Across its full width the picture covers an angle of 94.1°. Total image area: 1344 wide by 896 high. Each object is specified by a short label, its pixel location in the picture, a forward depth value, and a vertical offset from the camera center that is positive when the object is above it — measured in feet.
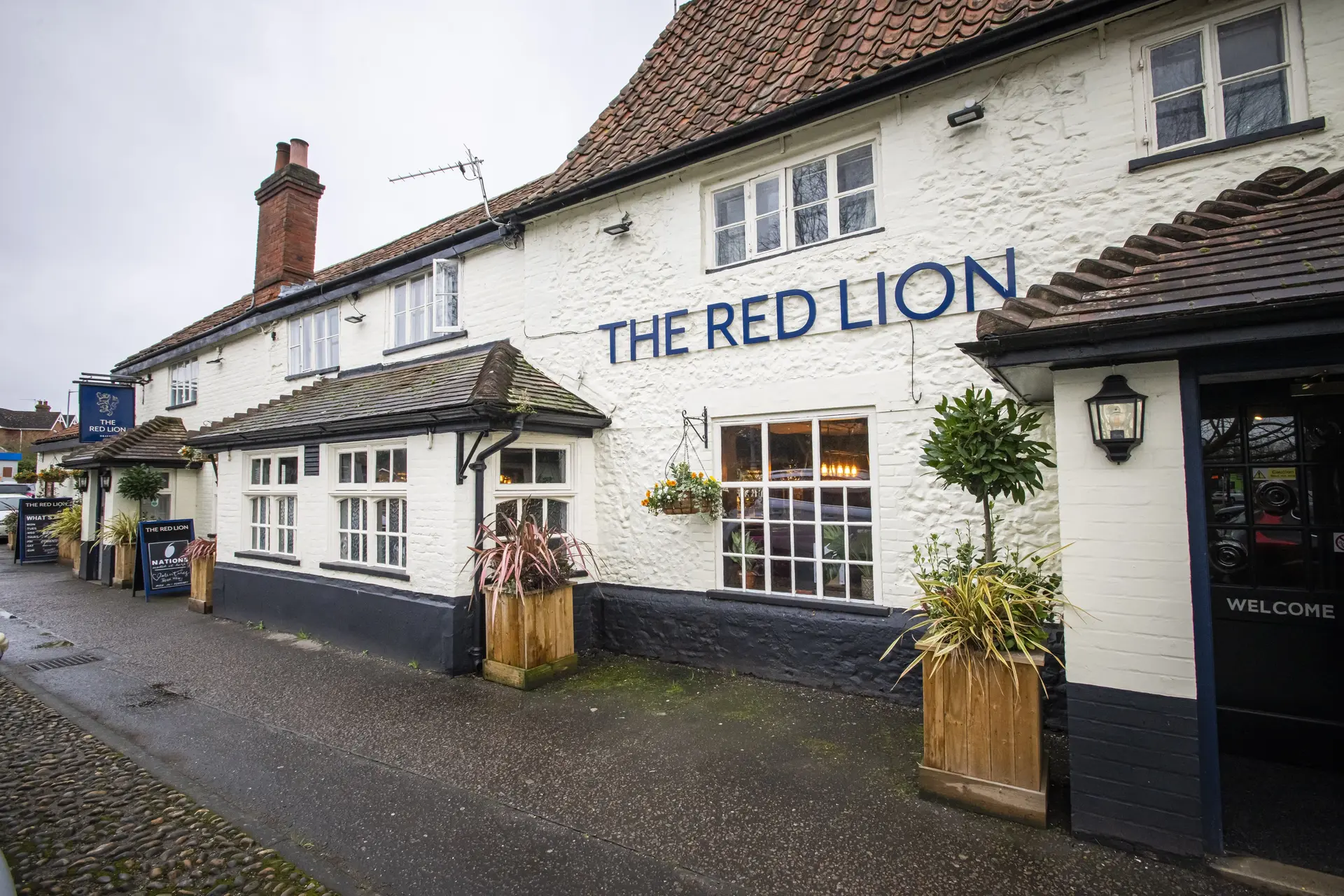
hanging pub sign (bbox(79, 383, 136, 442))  50.39 +6.48
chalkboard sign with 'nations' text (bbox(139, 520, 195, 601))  38.19 -4.28
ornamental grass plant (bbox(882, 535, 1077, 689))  12.51 -3.04
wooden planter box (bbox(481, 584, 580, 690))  20.85 -5.46
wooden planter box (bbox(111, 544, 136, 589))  41.98 -5.26
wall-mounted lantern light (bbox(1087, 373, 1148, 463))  11.31 +0.81
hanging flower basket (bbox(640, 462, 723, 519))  21.13 -0.74
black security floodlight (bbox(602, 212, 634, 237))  24.57 +9.75
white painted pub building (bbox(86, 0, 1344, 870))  11.37 +2.76
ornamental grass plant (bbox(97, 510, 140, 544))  42.19 -2.82
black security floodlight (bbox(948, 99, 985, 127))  17.70 +10.00
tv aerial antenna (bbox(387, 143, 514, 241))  31.01 +15.51
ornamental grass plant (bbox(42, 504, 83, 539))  52.70 -2.90
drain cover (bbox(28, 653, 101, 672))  24.18 -6.78
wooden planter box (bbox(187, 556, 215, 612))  34.19 -5.42
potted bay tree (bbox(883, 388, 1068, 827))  12.34 -3.71
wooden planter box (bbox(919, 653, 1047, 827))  12.27 -5.51
